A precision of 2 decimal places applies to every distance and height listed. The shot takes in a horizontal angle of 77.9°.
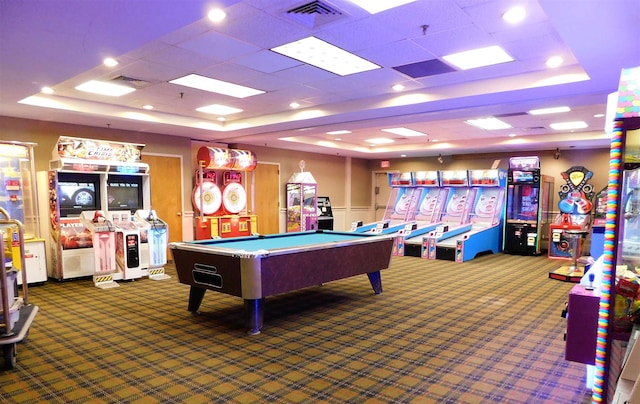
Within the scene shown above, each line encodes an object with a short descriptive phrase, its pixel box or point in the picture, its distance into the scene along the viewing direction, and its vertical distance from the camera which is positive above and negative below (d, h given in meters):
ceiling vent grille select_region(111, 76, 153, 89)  4.88 +1.25
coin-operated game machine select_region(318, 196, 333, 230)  11.53 -1.01
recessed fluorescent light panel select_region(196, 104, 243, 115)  6.47 +1.20
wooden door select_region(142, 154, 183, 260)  7.98 -0.20
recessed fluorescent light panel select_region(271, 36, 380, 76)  3.86 +1.29
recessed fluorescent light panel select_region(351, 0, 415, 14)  2.97 +1.33
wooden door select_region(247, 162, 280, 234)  10.07 -0.43
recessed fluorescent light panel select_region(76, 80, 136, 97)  5.16 +1.25
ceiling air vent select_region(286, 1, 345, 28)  3.03 +1.32
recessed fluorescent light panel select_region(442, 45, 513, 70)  4.01 +1.28
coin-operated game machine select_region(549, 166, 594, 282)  8.40 -0.70
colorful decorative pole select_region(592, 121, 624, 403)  1.92 -0.45
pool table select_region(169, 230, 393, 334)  3.76 -0.90
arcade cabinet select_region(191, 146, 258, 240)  8.15 -0.30
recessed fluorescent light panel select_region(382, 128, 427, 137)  8.52 +1.06
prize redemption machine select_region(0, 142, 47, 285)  5.82 -0.28
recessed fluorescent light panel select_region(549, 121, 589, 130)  7.69 +1.07
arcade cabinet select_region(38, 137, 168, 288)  5.96 -0.47
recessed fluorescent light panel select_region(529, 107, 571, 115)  6.39 +1.13
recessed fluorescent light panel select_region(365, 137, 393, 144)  10.12 +1.02
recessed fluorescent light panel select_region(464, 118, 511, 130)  7.46 +1.09
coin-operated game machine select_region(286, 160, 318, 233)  10.43 -0.62
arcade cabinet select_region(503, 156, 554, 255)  8.91 -0.61
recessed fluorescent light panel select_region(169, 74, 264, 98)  5.00 +1.26
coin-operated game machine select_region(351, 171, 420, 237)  9.70 -0.73
